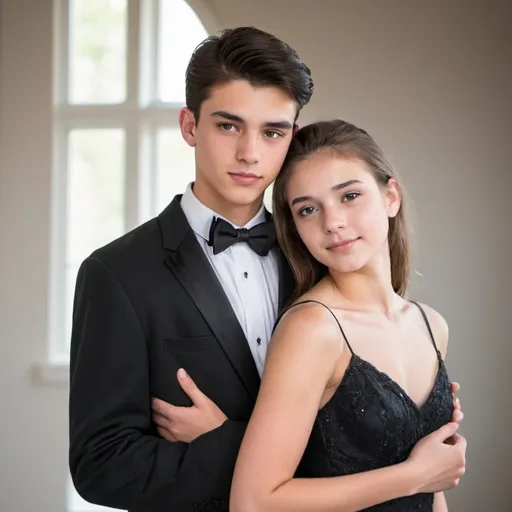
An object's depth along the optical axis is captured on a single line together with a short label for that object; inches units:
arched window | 165.2
